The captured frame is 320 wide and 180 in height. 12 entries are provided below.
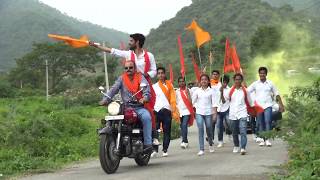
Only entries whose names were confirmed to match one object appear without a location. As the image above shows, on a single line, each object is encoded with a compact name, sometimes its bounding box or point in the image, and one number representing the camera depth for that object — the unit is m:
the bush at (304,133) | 7.23
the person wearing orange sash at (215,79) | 14.31
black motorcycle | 8.77
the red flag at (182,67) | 14.22
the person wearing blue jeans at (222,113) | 13.86
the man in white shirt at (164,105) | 11.59
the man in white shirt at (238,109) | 11.58
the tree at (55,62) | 68.31
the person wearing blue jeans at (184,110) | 13.26
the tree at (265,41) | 63.17
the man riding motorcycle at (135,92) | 9.45
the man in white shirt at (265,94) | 12.84
